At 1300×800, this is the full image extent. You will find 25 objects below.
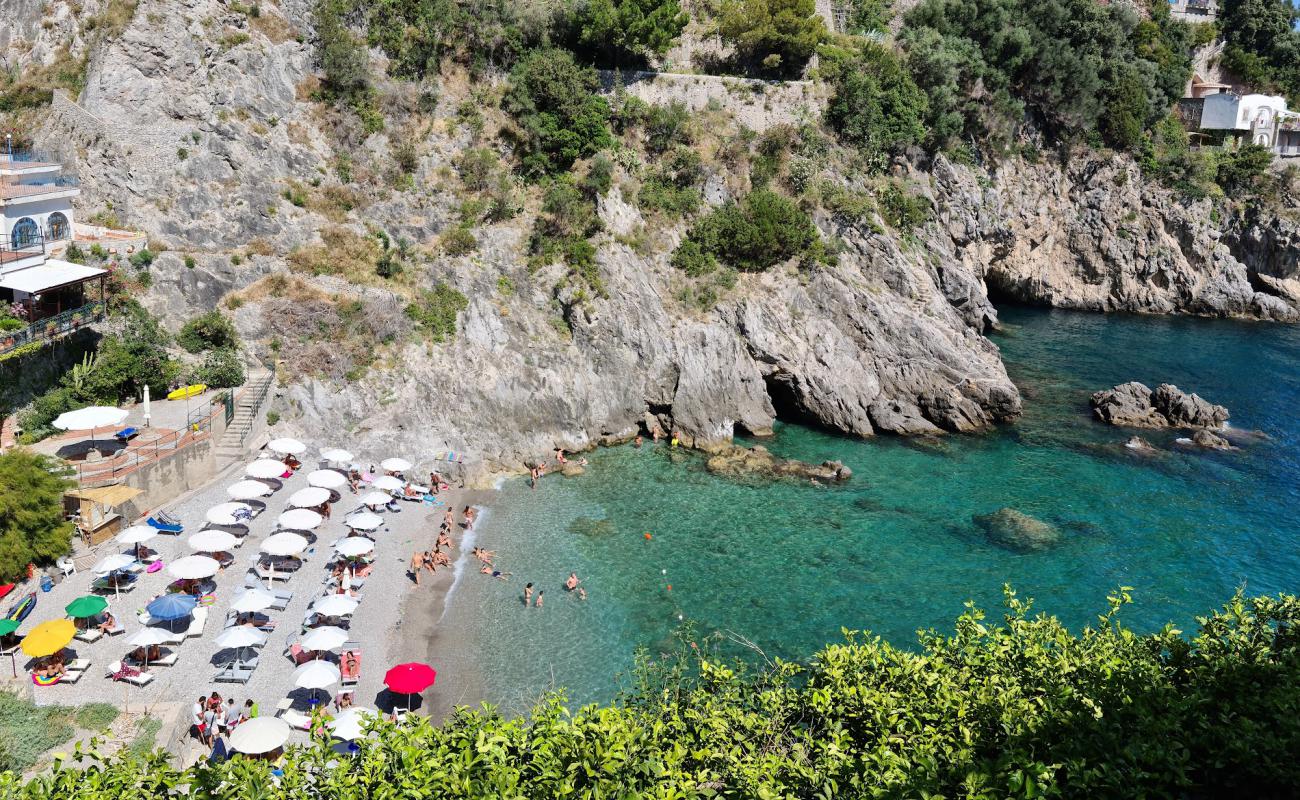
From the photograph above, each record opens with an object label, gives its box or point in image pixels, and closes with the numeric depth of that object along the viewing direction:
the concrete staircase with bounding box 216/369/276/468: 31.86
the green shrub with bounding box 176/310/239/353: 34.34
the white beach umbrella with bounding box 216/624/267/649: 21.97
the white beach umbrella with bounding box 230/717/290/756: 18.44
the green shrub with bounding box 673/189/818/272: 43.00
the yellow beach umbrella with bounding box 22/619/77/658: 20.14
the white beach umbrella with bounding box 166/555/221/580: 24.12
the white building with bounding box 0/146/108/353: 30.03
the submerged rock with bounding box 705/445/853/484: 35.59
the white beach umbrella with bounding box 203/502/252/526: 27.00
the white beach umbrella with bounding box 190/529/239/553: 25.41
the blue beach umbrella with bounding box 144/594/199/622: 22.36
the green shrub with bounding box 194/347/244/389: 33.50
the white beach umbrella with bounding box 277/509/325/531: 27.45
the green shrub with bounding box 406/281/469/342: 37.62
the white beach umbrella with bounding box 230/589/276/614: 23.20
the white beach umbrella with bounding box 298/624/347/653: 22.27
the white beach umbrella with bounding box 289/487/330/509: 29.00
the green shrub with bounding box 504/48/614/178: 43.50
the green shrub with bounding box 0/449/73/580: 23.44
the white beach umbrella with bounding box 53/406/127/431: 27.48
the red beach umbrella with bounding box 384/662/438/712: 21.41
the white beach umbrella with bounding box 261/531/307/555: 26.09
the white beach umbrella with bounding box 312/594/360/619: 23.66
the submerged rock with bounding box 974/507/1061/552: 30.88
